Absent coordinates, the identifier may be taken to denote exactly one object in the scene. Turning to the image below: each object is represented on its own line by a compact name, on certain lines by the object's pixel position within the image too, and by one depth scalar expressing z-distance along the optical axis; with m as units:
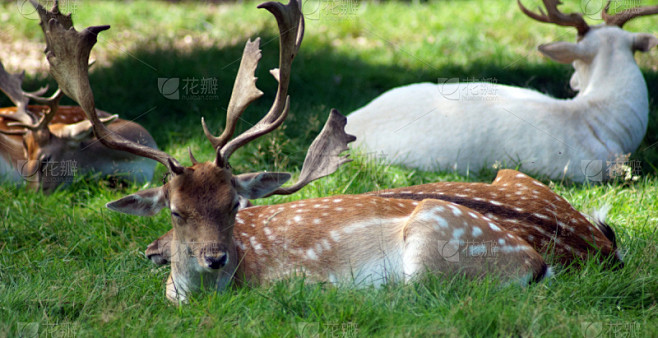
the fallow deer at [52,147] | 11.17
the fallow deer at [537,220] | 7.31
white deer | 11.29
